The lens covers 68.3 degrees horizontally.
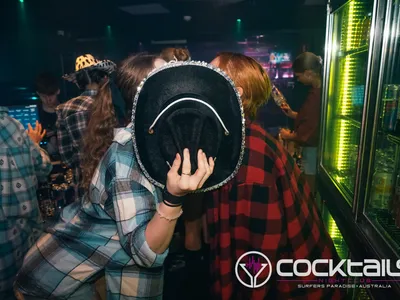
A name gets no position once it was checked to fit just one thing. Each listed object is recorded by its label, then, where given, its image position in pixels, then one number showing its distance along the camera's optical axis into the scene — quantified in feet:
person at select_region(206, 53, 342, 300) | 3.91
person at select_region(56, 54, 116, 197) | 7.17
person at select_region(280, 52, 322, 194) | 9.59
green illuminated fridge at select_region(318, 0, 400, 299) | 4.72
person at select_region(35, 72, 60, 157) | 9.91
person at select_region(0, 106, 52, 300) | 4.94
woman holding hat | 2.43
